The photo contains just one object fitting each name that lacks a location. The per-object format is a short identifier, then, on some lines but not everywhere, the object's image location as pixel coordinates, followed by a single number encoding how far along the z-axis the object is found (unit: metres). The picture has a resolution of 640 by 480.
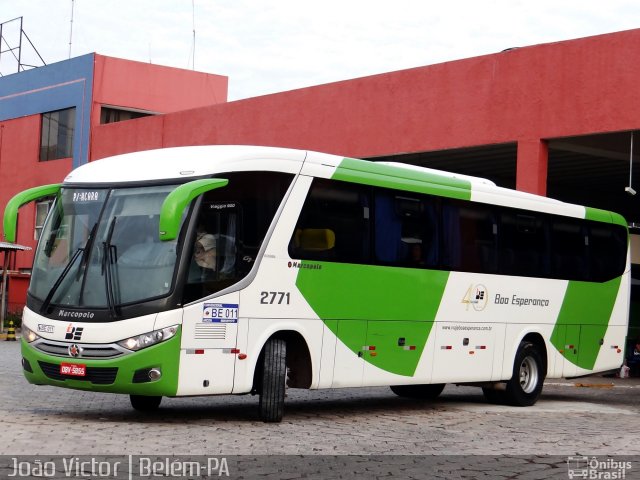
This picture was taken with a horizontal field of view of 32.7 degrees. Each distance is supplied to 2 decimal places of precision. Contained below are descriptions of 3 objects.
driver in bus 11.62
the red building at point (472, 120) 20.95
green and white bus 11.41
